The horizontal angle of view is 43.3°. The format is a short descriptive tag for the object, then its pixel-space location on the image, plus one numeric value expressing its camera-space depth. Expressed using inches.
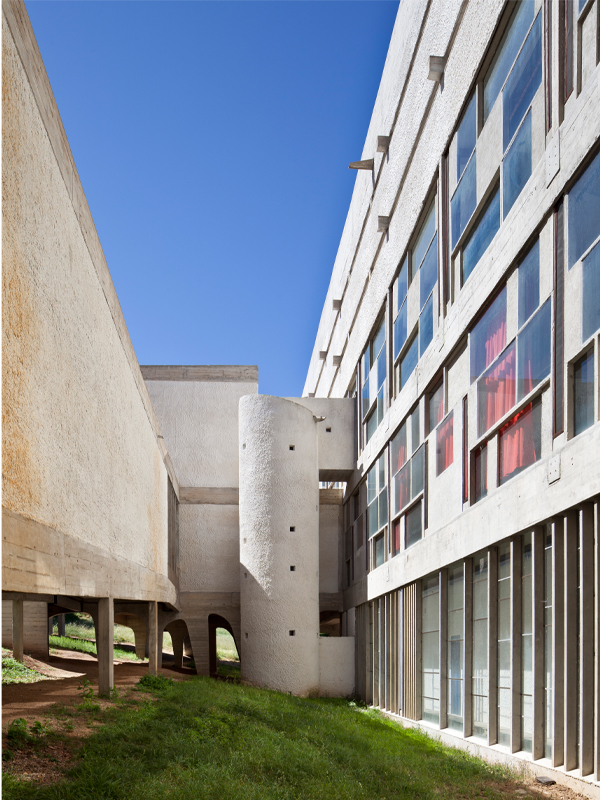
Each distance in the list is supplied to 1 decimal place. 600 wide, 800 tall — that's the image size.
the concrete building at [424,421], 311.9
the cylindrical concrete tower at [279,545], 919.0
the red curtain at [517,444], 393.1
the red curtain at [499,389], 420.8
